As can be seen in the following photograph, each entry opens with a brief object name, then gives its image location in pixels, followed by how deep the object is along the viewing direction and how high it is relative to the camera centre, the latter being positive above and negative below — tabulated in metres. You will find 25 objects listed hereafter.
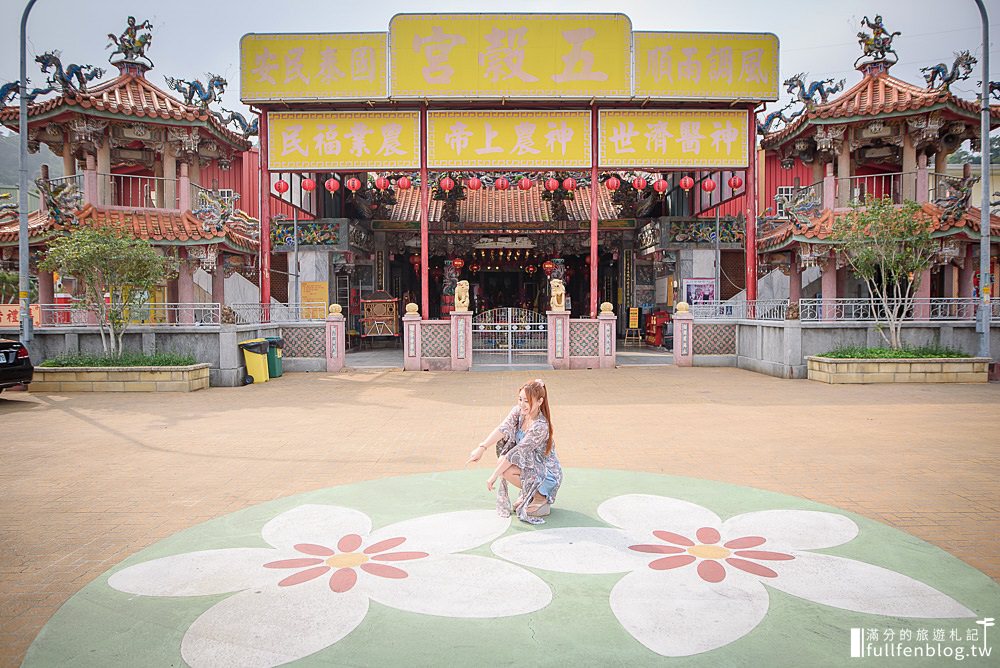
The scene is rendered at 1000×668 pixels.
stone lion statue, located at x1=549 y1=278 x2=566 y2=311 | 15.89 +0.36
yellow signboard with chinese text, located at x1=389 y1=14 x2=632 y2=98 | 15.88 +6.24
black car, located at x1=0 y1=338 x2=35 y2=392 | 10.59 -0.87
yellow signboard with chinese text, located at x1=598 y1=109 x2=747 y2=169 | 16.33 +4.35
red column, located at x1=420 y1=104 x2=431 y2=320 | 16.17 +2.75
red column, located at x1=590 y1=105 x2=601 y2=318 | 16.33 +2.62
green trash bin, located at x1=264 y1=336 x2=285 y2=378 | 14.61 -1.06
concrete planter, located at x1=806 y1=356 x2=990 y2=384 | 12.61 -1.21
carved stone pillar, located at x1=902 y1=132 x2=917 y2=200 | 16.25 +3.53
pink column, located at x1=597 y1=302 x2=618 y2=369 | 16.08 -0.76
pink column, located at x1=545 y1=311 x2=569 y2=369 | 16.05 -0.73
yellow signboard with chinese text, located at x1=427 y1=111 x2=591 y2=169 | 16.25 +4.28
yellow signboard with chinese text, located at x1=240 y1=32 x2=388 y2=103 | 15.90 +5.95
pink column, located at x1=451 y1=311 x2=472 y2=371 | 15.92 -0.74
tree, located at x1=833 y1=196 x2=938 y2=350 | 12.77 +1.29
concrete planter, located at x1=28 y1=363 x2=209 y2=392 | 11.90 -1.24
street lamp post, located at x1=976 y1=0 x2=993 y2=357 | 13.46 +1.89
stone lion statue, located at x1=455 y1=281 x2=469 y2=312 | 15.84 +0.34
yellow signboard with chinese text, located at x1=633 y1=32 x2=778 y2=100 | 15.98 +6.01
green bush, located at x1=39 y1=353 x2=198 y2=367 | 12.35 -0.93
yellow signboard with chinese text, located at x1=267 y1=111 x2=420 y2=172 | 16.28 +4.27
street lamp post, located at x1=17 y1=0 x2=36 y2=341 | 12.55 +2.10
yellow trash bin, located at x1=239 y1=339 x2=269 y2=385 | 13.51 -1.00
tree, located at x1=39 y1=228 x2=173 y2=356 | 11.73 +0.79
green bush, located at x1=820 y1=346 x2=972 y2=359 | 13.07 -0.90
